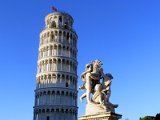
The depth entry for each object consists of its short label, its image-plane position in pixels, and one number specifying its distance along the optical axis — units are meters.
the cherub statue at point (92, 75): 10.35
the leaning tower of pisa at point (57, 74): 69.71
